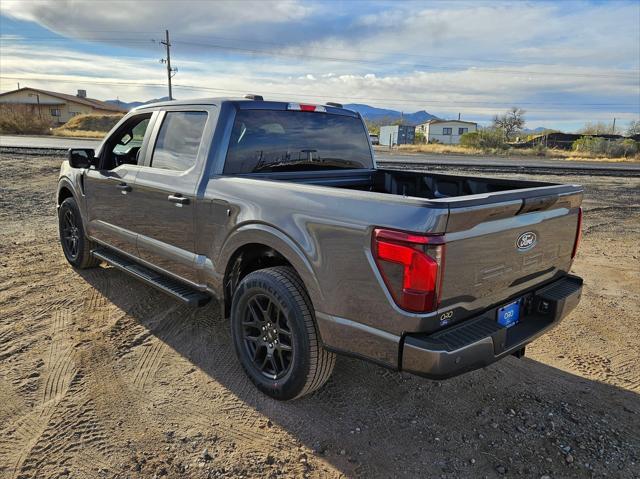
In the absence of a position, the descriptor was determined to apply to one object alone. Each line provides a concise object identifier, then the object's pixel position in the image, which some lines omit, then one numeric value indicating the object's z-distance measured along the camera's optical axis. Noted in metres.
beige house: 74.56
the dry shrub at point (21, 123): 41.38
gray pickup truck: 2.38
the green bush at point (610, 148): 38.84
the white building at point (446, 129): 94.00
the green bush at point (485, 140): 46.84
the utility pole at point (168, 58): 54.47
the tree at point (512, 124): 77.88
